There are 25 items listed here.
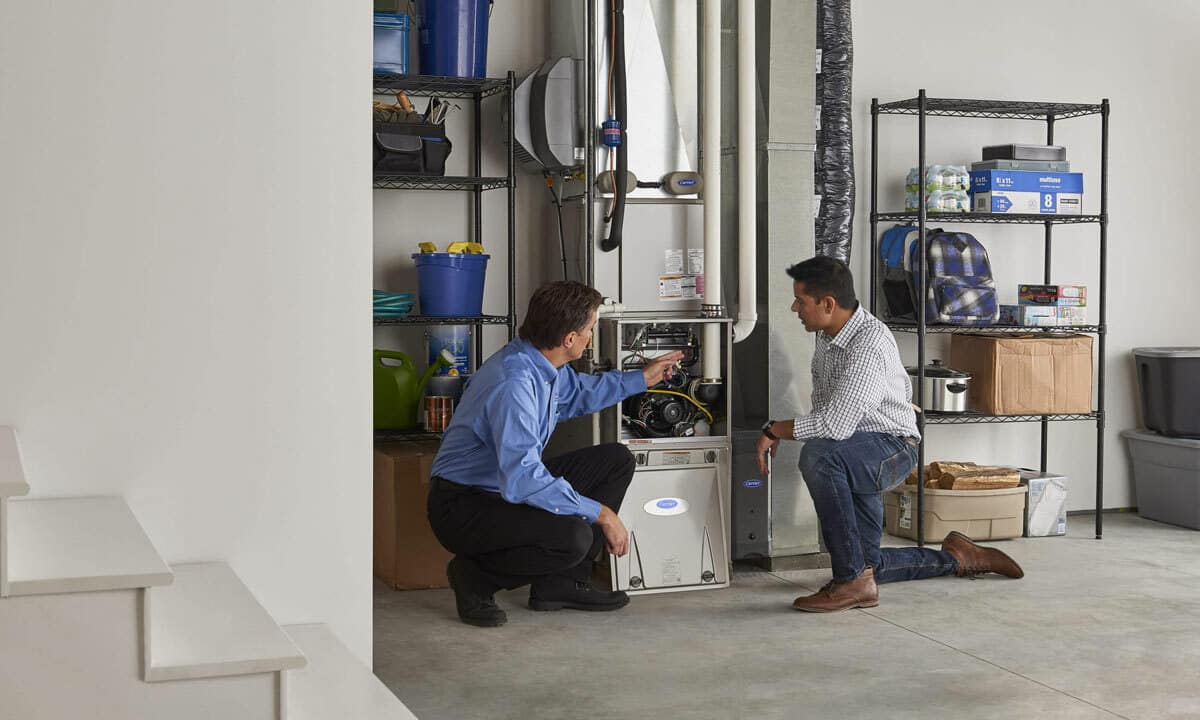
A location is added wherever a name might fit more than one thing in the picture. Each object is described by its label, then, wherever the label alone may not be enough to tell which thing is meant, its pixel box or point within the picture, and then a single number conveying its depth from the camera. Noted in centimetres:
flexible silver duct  582
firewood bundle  616
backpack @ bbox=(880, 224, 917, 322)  623
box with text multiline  615
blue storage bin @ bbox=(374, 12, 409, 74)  515
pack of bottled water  610
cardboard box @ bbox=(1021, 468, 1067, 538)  630
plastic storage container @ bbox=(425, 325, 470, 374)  561
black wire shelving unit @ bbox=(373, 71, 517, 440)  527
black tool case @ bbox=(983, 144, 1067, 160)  621
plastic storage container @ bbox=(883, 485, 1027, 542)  610
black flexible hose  514
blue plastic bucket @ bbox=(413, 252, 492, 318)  531
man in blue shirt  419
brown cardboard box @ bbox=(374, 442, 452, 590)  515
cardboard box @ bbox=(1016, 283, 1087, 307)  628
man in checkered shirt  488
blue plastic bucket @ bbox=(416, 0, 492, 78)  530
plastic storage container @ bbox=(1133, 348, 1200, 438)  670
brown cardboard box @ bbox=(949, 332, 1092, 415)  616
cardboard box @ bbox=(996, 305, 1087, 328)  624
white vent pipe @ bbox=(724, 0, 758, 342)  530
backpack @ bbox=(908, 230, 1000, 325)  611
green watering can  548
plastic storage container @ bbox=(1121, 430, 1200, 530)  665
